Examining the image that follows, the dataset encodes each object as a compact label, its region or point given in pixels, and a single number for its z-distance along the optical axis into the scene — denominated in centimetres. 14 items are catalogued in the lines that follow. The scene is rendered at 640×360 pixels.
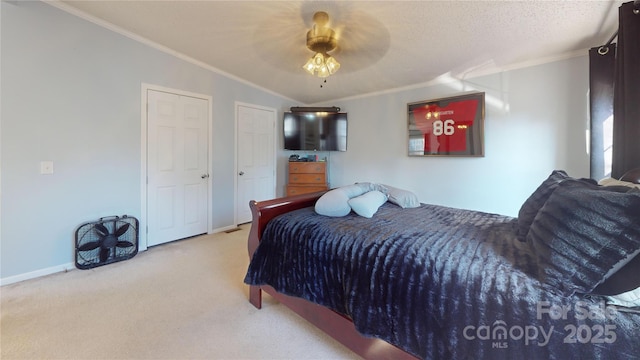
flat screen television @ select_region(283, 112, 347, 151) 457
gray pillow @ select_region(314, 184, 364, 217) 187
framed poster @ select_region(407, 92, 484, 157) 318
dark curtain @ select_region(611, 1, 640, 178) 154
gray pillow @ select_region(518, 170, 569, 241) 142
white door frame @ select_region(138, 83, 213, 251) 310
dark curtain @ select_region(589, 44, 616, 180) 214
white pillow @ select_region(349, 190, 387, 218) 185
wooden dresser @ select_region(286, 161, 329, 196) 455
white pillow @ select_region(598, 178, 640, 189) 110
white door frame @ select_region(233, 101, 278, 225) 407
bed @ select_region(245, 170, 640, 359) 84
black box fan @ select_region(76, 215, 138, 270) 264
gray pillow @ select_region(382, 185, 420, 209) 226
